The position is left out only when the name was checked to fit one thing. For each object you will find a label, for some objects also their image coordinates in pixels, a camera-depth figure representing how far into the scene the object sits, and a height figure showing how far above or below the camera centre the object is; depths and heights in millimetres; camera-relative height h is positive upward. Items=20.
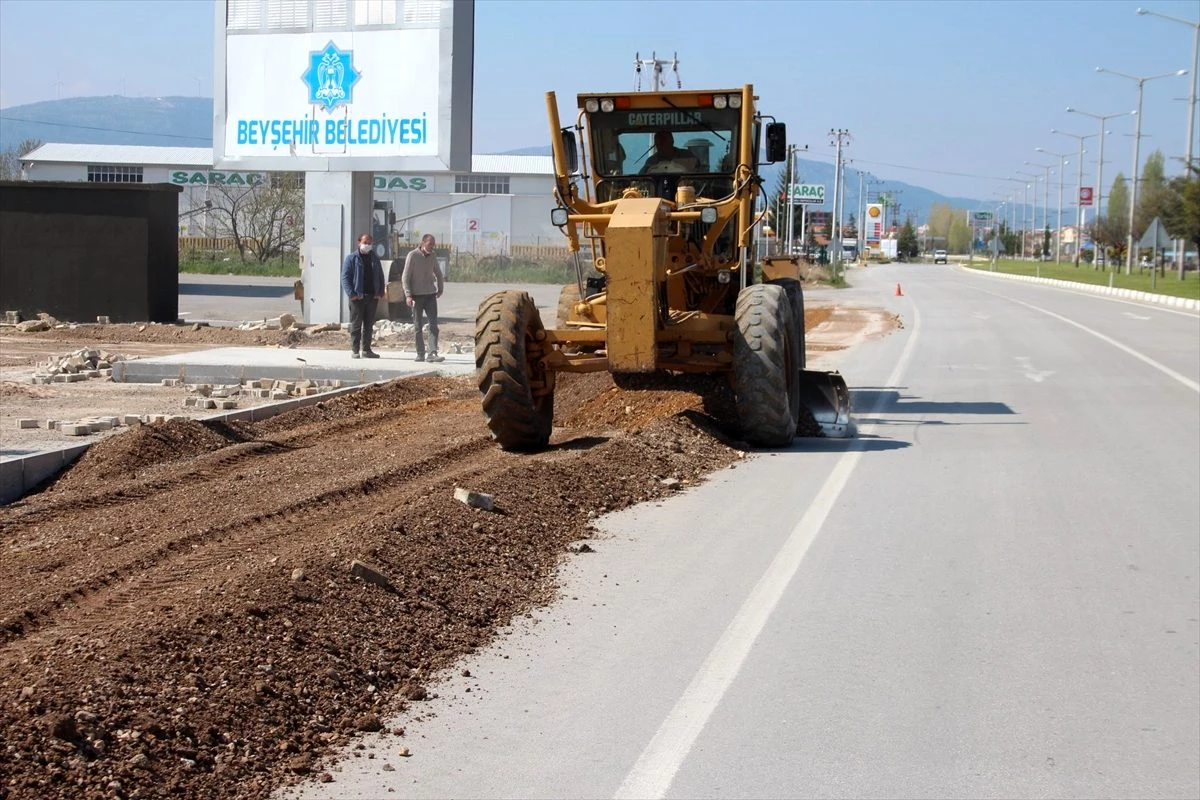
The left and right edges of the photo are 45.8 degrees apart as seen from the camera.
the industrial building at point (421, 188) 69500 +4738
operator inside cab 13656 +1164
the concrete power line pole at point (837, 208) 72562 +5112
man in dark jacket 20031 -196
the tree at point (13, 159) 79125 +6185
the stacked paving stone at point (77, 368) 17422 -1286
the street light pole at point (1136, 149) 73394 +7439
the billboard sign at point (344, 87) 25328 +3387
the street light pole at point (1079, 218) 111538 +5998
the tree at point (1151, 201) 81019 +5582
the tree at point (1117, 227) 109625 +4926
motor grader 11539 -55
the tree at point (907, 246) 186375 +5186
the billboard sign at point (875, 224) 140250 +6330
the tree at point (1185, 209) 60906 +3754
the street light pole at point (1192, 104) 60969 +8090
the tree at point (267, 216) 59156 +2403
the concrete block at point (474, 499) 8938 -1405
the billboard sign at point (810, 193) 61312 +4113
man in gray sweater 20156 -149
